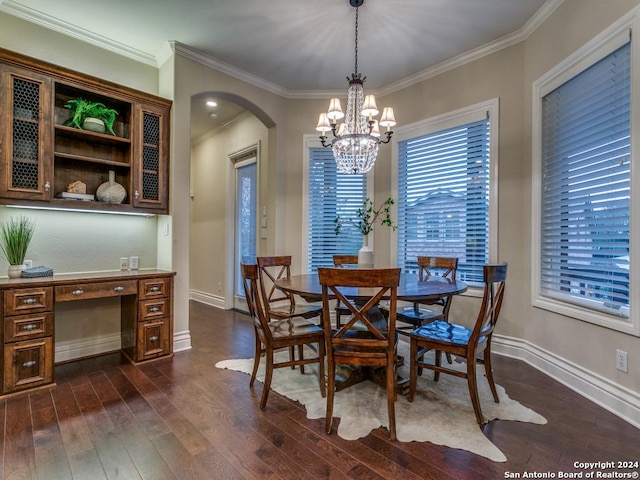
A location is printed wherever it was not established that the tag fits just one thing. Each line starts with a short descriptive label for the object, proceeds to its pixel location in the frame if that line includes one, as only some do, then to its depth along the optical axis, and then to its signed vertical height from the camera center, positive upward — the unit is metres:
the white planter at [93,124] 2.92 +1.01
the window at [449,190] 3.40 +0.55
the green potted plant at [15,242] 2.67 -0.06
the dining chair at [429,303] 2.68 -0.61
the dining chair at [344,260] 3.53 -0.25
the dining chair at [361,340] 1.78 -0.59
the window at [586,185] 2.20 +0.43
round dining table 2.09 -0.36
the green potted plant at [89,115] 2.88 +1.10
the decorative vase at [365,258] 2.96 -0.18
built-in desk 2.36 -0.67
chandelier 2.78 +0.94
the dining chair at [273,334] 2.17 -0.67
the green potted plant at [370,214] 4.11 +0.30
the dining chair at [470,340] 2.00 -0.66
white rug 1.86 -1.13
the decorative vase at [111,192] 3.01 +0.40
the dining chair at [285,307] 2.81 -0.65
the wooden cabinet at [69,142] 2.53 +0.85
